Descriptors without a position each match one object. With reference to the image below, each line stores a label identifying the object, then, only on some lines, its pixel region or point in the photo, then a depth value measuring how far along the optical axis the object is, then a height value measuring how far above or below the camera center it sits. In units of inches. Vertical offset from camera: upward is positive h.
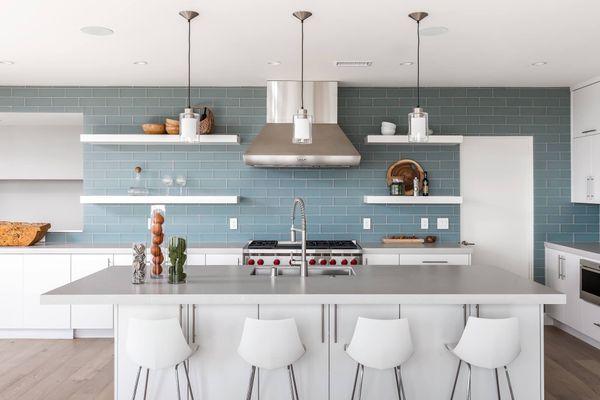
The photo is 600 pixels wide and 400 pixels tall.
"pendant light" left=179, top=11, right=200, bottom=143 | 125.7 +20.3
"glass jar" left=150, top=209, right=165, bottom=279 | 120.8 -9.3
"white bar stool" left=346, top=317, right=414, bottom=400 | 102.0 -27.1
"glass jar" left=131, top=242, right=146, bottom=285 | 117.2 -13.3
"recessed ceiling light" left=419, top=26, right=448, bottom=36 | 136.1 +46.7
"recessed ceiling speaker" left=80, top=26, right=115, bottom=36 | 135.8 +46.4
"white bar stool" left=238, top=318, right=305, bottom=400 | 102.0 -27.1
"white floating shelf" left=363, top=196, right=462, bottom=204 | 201.0 +2.8
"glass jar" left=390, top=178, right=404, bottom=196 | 203.9 +7.2
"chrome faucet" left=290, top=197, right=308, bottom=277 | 128.0 -12.1
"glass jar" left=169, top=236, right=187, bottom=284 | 117.7 -12.2
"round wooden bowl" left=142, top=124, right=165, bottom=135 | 198.7 +29.6
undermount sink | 141.2 -18.1
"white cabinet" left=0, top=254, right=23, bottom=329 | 189.0 -28.8
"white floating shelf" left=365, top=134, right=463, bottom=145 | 197.2 +25.7
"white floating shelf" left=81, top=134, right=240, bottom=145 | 196.1 +25.4
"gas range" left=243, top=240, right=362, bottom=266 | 183.0 -16.8
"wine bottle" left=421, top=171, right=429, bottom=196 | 206.2 +7.3
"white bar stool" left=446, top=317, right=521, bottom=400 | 102.0 -26.8
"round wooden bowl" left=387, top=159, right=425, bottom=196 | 208.8 +13.8
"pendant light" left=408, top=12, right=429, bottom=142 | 127.5 +20.5
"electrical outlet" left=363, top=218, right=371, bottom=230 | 210.2 -6.8
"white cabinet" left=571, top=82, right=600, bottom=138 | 190.9 +37.0
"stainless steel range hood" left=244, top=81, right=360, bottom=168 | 190.1 +26.5
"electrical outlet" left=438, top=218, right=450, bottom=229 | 210.5 -7.1
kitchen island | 114.3 -31.6
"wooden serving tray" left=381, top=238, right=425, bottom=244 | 203.5 -13.6
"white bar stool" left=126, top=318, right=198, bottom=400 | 102.0 -27.1
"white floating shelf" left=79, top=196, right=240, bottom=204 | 200.2 +2.4
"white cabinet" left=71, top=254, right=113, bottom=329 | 189.9 -37.7
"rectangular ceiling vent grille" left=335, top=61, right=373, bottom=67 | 171.3 +47.5
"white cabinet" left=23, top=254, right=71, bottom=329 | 189.2 -28.5
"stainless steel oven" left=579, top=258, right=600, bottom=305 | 171.0 -24.9
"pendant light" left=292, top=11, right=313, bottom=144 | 124.6 +19.6
